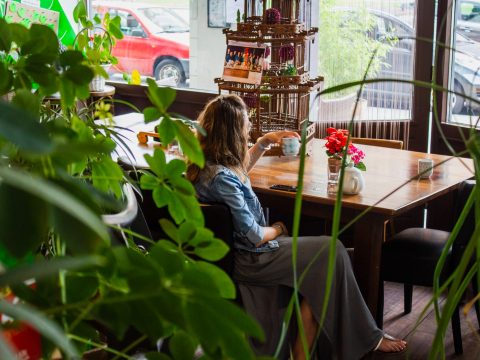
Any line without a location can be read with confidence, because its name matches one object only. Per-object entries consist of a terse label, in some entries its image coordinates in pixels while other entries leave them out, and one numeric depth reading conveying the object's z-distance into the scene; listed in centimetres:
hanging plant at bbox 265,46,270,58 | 412
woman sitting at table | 346
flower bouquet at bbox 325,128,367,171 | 368
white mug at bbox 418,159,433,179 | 388
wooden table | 349
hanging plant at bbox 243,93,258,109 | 426
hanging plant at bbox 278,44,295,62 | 424
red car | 593
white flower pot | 555
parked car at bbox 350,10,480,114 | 498
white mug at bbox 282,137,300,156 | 411
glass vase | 370
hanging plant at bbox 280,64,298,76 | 417
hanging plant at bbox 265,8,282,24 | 410
